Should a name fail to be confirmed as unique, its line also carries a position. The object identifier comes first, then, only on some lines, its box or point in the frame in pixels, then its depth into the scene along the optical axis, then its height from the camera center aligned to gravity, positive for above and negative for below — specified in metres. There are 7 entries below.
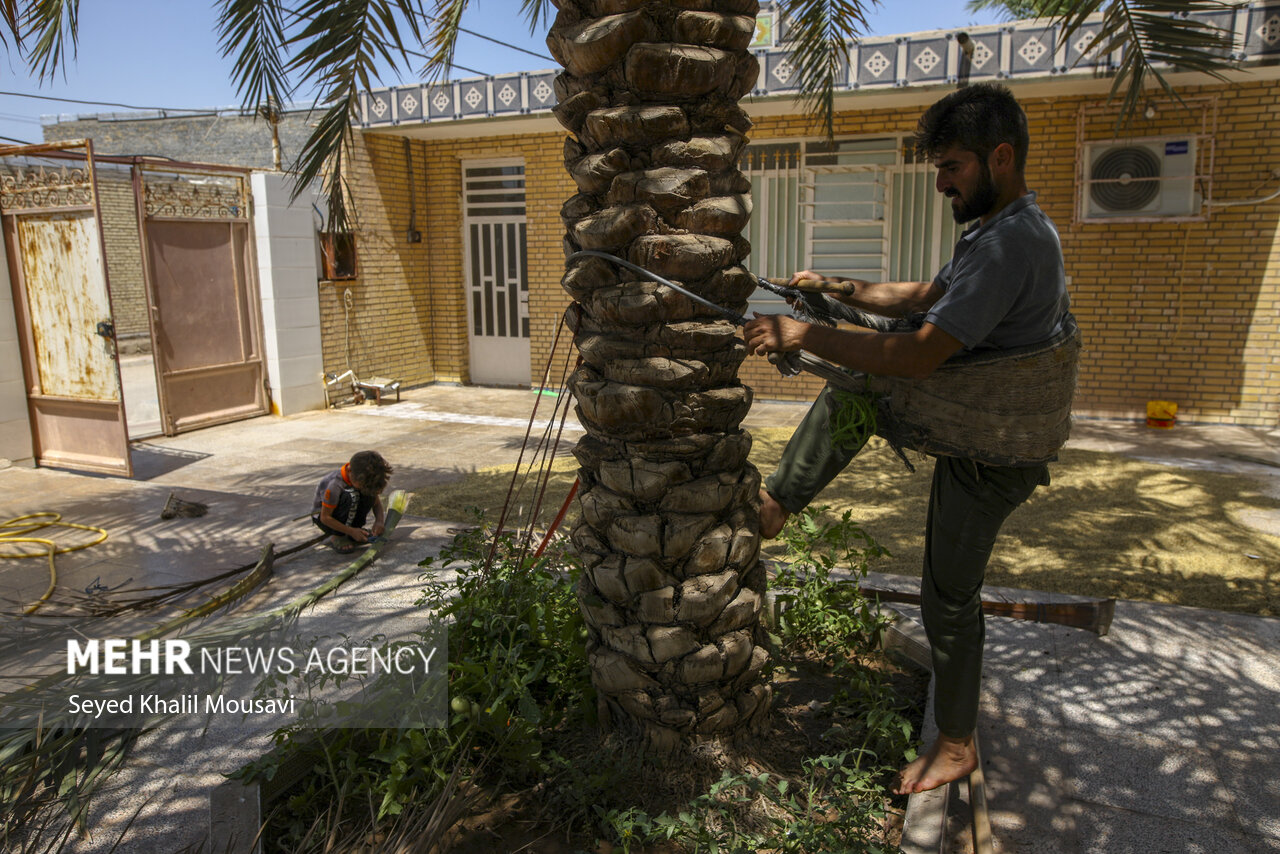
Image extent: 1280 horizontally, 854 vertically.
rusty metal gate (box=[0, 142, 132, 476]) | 7.20 -0.01
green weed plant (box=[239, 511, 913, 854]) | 2.35 -1.33
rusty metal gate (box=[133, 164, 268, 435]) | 8.62 +0.11
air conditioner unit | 8.86 +1.12
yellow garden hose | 5.21 -1.42
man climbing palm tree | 2.38 -0.13
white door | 12.13 +0.46
